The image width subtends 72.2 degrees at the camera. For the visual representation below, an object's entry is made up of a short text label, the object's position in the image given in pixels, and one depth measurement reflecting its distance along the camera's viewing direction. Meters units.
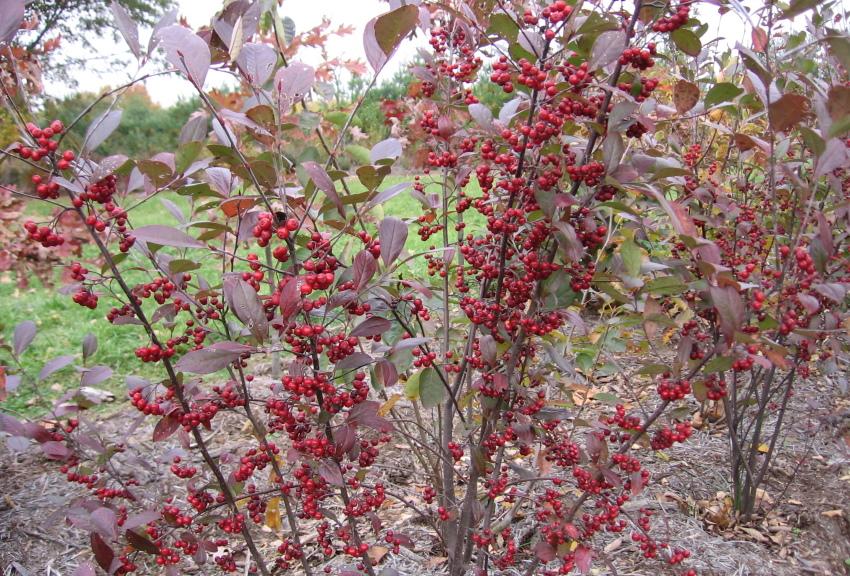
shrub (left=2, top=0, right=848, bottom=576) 1.14
